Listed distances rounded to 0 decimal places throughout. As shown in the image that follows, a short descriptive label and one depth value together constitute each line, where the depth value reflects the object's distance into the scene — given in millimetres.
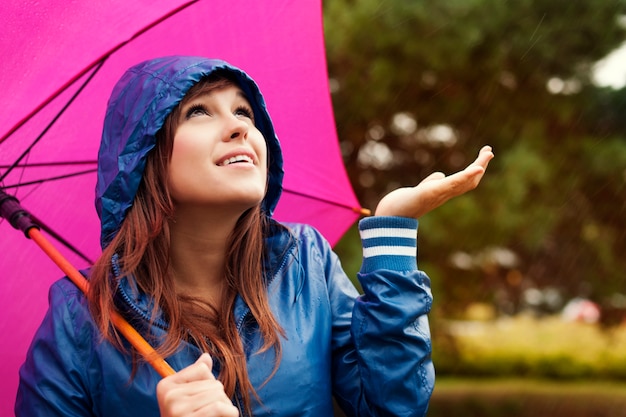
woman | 1912
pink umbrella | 1971
